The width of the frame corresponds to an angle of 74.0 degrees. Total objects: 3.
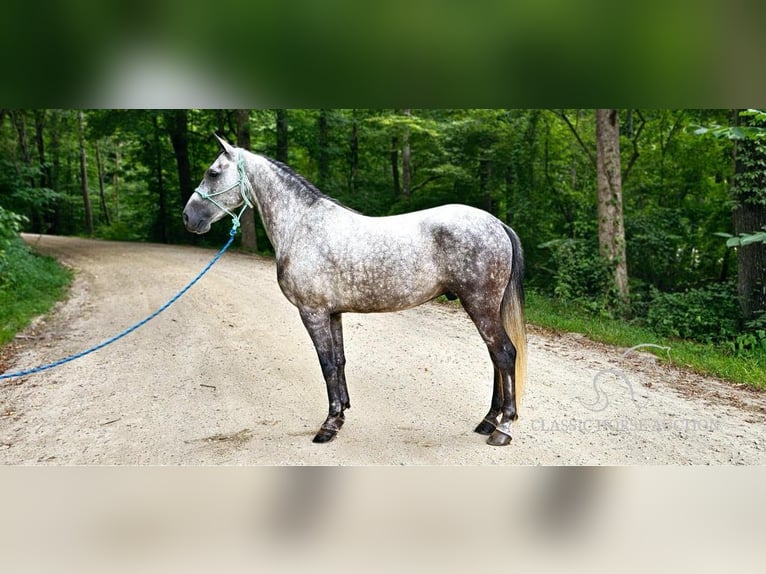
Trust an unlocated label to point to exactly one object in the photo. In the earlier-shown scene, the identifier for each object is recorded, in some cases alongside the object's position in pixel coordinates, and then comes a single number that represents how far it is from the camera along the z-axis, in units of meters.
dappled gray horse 3.24
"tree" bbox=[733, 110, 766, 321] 6.10
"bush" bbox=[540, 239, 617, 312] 6.88
